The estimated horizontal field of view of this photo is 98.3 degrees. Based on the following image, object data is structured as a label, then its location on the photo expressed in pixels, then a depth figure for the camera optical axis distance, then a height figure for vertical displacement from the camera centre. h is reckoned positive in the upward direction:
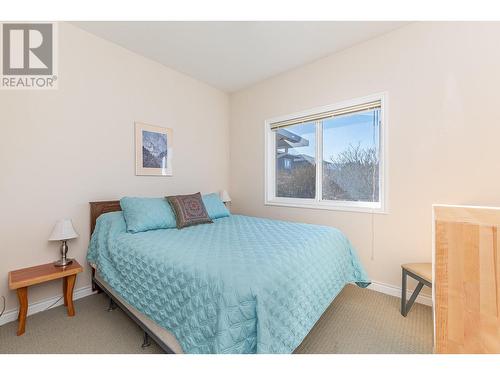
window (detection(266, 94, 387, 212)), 2.42 +0.39
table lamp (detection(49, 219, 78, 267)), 1.87 -0.41
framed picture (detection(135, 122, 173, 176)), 2.60 +0.47
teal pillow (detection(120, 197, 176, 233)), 2.00 -0.26
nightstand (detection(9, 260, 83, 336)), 1.65 -0.73
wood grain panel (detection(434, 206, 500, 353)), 0.55 -0.25
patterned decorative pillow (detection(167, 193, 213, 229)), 2.26 -0.25
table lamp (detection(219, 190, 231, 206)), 3.40 -0.14
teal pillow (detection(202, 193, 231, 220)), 2.68 -0.25
